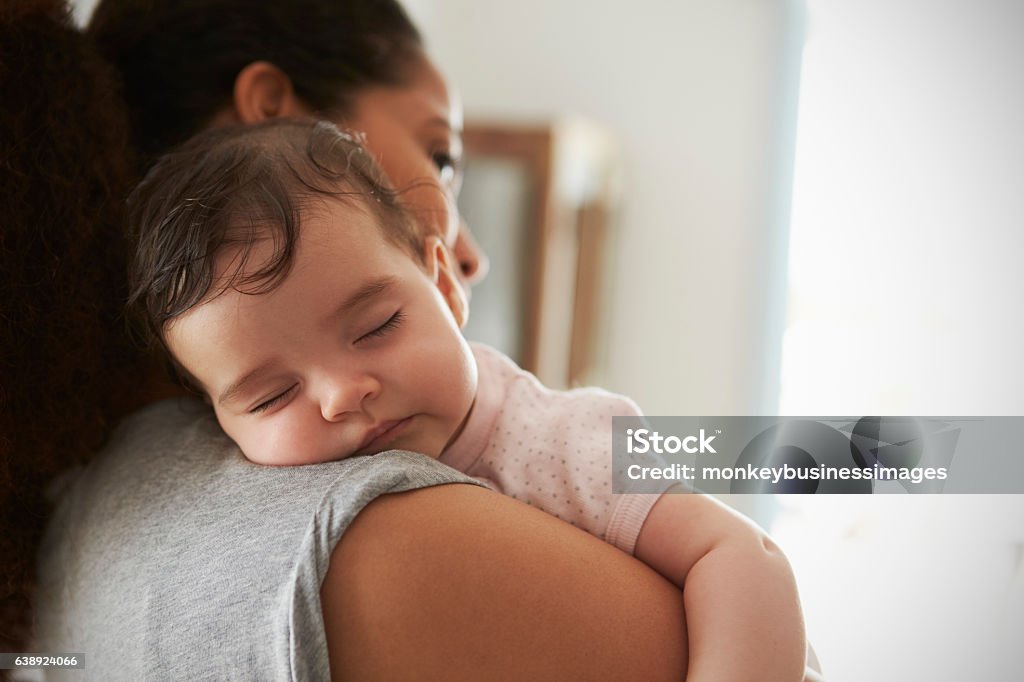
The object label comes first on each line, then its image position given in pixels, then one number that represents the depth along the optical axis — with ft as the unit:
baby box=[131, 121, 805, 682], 2.23
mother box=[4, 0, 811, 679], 1.78
